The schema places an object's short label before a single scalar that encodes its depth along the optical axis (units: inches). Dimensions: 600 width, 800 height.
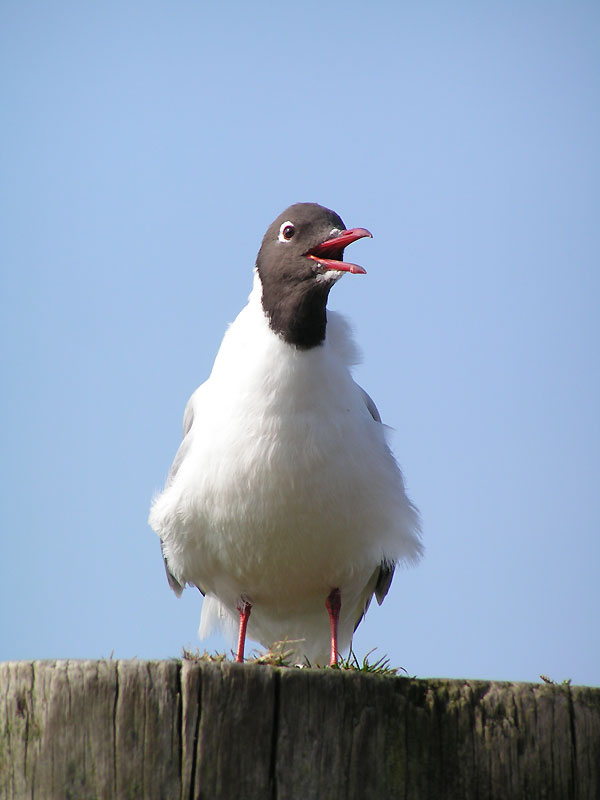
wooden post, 250.2
